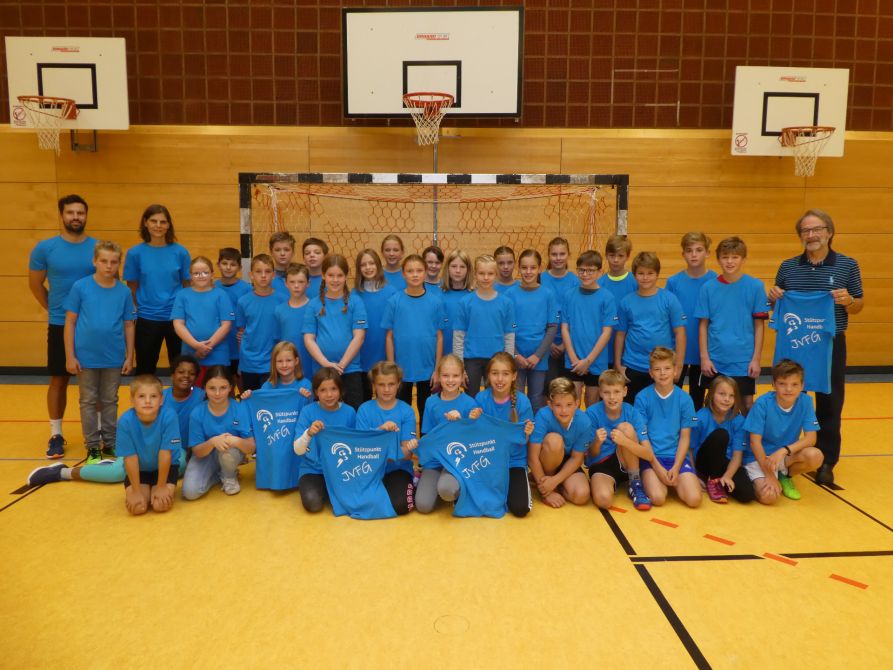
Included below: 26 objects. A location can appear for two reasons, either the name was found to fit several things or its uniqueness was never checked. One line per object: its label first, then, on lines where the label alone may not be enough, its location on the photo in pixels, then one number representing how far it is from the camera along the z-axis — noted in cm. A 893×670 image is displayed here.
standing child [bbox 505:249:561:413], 535
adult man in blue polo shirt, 487
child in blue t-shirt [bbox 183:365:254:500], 466
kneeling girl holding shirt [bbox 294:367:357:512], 448
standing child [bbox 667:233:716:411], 532
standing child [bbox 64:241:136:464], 514
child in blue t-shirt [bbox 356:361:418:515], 449
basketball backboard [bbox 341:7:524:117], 763
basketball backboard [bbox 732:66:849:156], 804
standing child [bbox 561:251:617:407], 524
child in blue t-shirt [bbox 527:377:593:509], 450
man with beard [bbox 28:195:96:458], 548
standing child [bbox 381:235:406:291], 555
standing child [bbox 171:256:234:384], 530
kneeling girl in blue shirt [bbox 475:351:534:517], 451
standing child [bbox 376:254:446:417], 511
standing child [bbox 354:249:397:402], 530
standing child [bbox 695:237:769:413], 509
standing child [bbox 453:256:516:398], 509
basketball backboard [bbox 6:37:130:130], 771
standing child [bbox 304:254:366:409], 503
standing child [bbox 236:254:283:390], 537
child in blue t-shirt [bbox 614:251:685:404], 511
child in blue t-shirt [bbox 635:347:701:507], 465
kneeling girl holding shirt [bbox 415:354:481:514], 442
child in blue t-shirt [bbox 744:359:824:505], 462
